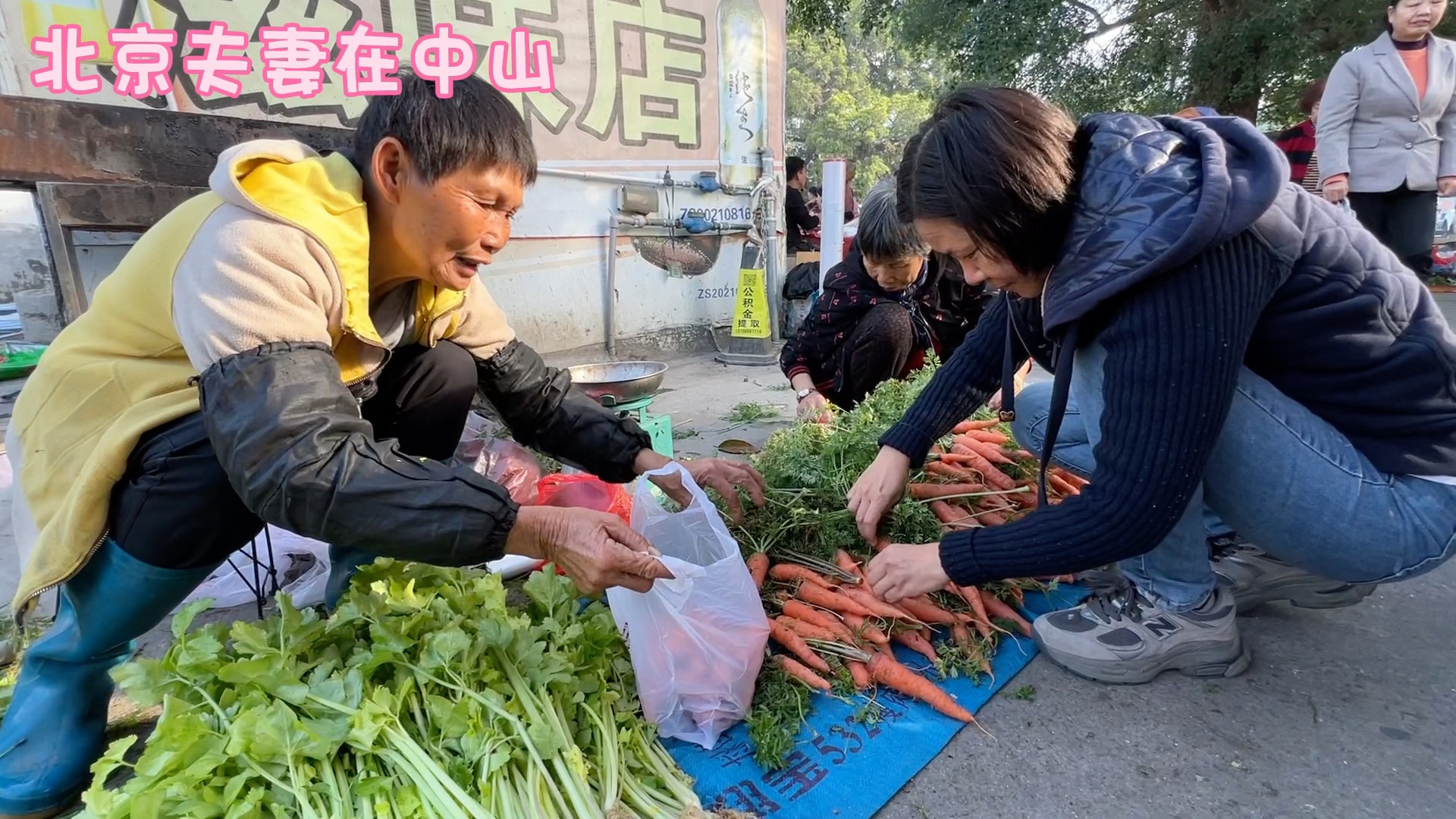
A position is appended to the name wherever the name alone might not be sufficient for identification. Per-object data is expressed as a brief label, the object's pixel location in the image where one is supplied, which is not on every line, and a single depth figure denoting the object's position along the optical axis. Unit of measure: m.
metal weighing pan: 2.89
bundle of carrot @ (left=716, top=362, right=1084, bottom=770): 1.73
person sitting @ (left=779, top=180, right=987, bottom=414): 3.04
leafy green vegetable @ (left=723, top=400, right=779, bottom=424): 4.37
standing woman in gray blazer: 3.92
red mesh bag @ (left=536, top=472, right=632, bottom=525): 2.53
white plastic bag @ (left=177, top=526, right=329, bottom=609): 2.25
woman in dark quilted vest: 1.29
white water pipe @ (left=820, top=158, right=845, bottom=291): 4.55
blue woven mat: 1.45
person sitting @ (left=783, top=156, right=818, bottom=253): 8.36
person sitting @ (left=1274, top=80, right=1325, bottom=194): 5.68
